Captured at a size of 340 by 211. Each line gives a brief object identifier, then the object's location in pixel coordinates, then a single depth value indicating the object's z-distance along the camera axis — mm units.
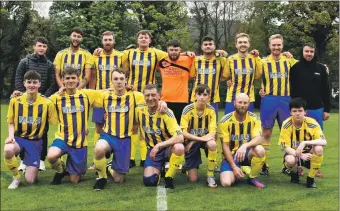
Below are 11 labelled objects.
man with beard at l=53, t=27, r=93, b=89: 6465
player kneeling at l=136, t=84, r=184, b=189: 5180
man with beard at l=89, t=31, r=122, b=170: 6309
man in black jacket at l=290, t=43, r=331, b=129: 6102
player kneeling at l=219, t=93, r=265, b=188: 5281
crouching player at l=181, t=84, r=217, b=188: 5363
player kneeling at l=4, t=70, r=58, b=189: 5410
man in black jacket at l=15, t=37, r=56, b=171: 6288
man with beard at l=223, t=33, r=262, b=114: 6230
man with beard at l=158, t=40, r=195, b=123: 6340
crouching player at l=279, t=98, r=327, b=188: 5262
